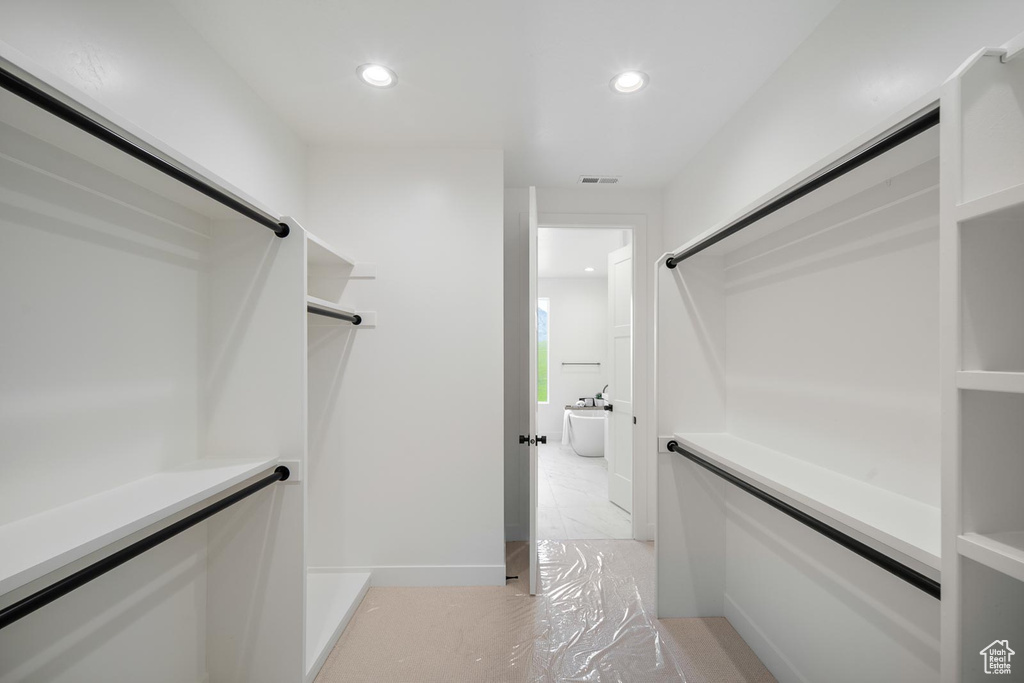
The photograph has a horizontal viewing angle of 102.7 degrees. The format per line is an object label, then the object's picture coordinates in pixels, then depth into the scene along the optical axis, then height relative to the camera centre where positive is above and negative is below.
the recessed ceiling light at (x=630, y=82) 1.71 +1.13
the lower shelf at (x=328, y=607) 1.70 -1.27
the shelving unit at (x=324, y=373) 2.21 -0.15
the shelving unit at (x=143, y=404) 0.93 -0.18
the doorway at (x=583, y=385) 3.29 -0.52
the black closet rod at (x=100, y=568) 0.68 -0.45
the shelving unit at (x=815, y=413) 1.05 -0.24
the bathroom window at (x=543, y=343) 6.59 +0.03
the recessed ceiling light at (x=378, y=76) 1.69 +1.14
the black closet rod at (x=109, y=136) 0.67 +0.42
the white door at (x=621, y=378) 3.26 -0.26
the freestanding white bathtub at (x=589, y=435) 5.36 -1.17
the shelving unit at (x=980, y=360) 0.66 -0.02
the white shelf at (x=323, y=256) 1.77 +0.44
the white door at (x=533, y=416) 2.12 -0.38
